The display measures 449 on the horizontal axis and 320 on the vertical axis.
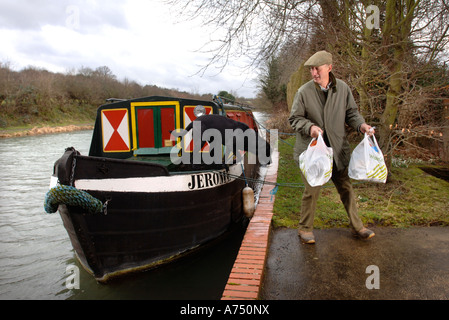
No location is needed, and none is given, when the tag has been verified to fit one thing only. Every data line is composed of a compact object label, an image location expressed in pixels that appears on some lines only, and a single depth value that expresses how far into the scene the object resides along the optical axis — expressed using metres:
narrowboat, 3.87
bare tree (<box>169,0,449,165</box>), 5.61
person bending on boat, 4.72
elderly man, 3.53
